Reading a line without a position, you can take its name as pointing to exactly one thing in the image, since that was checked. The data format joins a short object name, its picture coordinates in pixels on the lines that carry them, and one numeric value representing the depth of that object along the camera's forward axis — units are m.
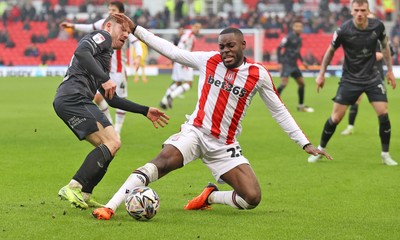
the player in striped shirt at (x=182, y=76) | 24.11
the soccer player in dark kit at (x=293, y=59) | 24.02
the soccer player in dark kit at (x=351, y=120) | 18.23
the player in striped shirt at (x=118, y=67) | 15.78
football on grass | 8.19
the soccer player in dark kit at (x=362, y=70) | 13.19
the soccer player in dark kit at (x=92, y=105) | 8.71
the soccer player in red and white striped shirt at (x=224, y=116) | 8.84
